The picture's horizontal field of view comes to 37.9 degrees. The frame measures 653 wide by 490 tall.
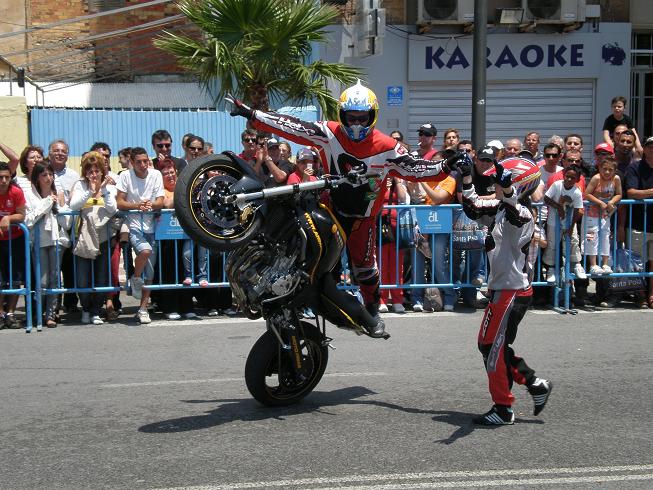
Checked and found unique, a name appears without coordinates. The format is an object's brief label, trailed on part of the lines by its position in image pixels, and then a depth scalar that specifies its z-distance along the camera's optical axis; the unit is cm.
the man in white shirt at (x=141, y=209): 1022
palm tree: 1306
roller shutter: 1895
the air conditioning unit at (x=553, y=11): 1850
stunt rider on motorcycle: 680
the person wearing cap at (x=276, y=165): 1057
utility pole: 1280
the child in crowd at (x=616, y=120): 1358
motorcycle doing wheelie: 621
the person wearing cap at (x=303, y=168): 1078
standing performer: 627
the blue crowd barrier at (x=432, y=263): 1020
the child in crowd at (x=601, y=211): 1073
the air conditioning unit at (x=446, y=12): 1825
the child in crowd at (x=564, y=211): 1052
